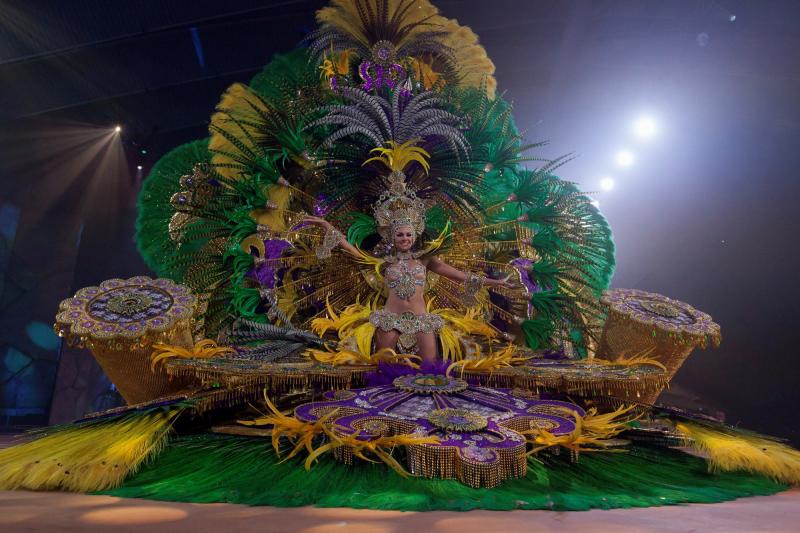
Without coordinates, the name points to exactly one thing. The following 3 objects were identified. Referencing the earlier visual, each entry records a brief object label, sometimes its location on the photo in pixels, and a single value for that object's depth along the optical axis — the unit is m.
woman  2.56
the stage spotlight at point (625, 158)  5.38
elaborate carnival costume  1.52
